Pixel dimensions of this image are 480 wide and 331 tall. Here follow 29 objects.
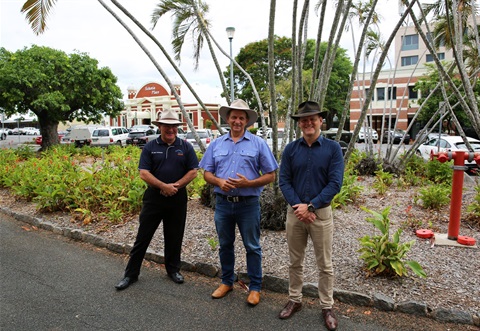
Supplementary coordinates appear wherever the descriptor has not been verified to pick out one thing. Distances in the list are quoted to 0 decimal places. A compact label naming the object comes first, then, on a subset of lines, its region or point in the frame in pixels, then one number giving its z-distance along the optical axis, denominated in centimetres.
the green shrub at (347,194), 634
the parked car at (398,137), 2832
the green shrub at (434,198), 653
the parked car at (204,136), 2187
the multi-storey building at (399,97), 3664
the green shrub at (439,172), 875
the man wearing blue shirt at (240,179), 363
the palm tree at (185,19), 703
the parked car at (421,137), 999
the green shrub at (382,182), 801
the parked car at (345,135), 1649
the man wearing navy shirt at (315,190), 324
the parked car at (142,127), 3451
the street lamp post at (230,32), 1507
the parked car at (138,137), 2813
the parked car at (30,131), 4955
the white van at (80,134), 2198
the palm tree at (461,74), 660
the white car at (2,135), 4256
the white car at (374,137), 3119
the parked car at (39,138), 2672
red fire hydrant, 470
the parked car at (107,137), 2510
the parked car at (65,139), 3085
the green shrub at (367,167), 1070
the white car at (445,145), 1417
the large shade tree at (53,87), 1720
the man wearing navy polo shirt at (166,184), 408
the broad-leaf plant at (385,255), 383
